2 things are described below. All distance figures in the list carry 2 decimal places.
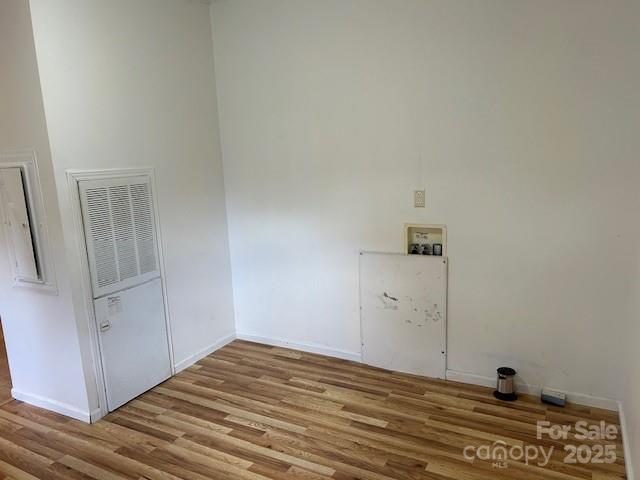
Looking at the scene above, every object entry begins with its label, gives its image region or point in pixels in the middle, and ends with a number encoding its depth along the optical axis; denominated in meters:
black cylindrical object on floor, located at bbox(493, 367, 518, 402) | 2.89
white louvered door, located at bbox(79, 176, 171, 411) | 2.84
